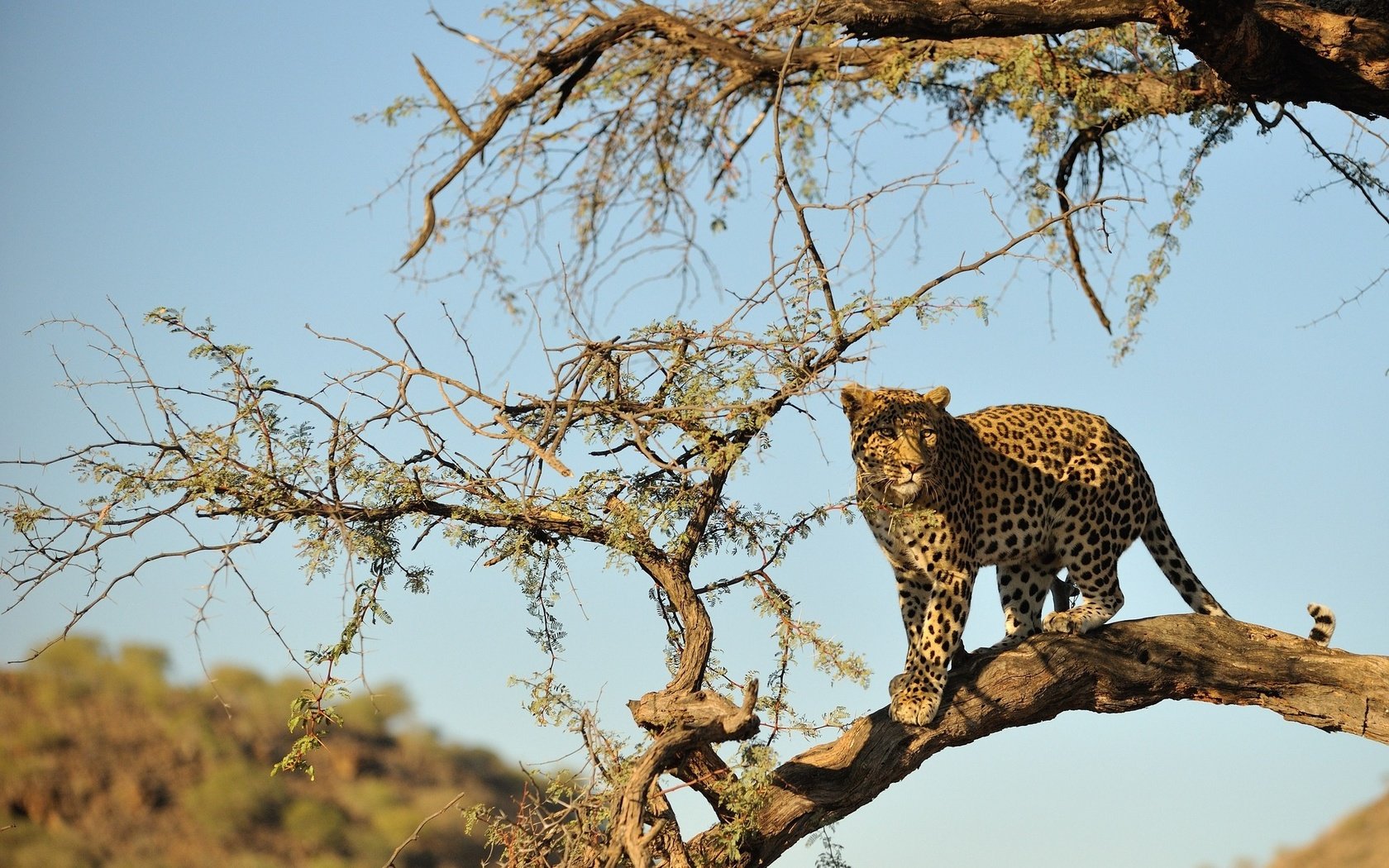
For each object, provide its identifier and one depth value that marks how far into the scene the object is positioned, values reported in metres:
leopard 11.47
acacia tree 10.33
